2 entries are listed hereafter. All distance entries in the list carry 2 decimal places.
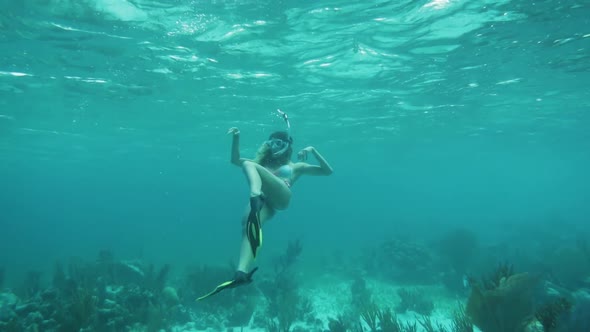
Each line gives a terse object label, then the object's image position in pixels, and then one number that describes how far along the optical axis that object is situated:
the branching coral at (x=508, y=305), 6.81
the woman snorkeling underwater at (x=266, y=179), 4.20
